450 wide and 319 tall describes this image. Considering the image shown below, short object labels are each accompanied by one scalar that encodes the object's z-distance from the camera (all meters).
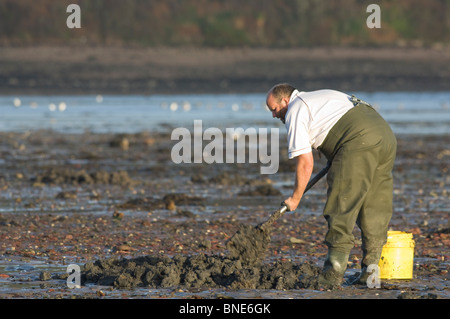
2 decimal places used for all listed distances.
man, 17.11
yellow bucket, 18.19
